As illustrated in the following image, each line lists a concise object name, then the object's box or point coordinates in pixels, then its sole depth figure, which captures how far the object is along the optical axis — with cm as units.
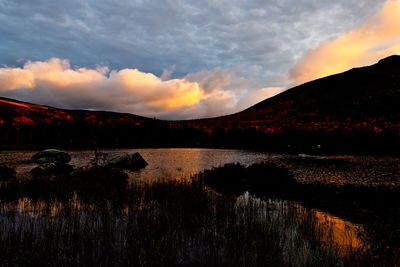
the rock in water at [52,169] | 2723
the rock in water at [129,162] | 3338
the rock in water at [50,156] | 3757
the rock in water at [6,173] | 2448
